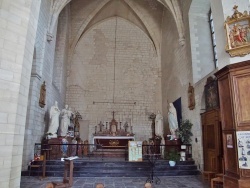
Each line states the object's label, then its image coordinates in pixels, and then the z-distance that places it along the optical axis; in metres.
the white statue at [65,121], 9.87
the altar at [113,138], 11.35
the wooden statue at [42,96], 8.79
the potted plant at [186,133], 8.99
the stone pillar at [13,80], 4.13
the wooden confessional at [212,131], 6.99
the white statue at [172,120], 9.63
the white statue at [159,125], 11.36
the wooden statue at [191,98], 8.86
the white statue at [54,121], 9.13
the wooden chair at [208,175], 6.46
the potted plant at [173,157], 7.85
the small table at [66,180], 4.51
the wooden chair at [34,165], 7.03
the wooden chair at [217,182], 5.32
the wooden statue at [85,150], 11.54
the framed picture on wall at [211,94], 7.21
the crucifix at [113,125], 12.76
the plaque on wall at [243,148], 4.16
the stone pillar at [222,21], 5.22
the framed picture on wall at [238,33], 4.89
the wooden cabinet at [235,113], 4.29
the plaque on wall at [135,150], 8.12
